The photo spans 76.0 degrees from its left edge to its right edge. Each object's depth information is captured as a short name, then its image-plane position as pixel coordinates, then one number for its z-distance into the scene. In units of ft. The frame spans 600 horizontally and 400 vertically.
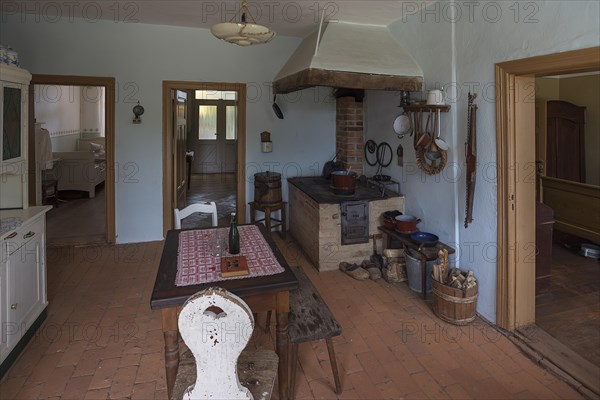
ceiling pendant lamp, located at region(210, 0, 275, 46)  7.36
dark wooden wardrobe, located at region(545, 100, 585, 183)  15.76
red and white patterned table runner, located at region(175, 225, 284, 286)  6.42
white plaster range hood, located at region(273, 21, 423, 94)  11.39
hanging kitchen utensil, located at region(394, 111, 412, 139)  12.86
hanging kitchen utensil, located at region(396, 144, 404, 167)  13.60
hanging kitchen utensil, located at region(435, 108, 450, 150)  10.70
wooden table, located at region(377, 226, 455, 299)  10.66
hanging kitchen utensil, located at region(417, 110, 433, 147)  11.32
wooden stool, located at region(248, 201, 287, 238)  15.89
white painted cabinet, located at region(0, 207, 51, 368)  7.43
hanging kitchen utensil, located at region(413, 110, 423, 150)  11.92
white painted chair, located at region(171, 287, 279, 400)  4.39
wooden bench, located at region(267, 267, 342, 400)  6.40
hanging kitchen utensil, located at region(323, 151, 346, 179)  16.28
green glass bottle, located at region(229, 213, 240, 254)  7.37
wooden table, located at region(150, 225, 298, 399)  5.75
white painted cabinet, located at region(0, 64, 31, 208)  8.38
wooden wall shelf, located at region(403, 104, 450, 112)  10.48
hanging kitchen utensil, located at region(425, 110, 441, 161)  11.02
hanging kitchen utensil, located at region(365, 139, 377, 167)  15.62
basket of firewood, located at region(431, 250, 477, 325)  9.27
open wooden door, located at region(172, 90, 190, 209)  16.40
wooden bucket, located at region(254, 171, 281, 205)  15.67
